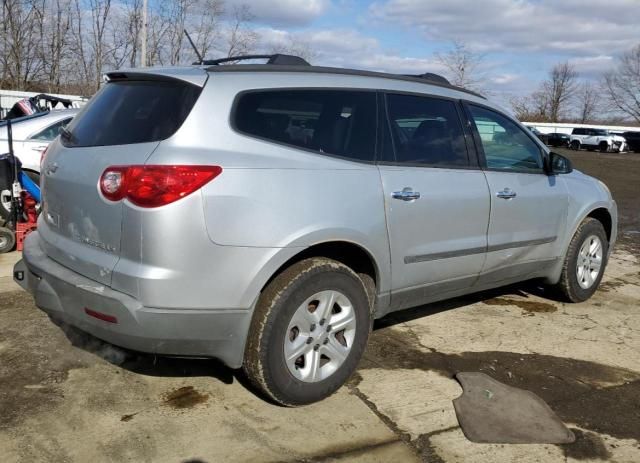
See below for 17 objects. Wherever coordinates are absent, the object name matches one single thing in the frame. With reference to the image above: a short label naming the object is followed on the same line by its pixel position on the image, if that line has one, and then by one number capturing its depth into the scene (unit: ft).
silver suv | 9.34
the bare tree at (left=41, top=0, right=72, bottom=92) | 99.14
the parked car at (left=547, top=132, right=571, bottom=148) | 156.93
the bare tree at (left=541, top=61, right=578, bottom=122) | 264.52
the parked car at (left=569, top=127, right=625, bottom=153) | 144.87
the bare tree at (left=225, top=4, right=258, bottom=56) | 99.87
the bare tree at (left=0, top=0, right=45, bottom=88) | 96.17
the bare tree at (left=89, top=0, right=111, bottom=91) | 95.55
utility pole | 73.87
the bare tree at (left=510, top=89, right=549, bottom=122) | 231.71
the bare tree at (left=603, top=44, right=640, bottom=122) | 259.60
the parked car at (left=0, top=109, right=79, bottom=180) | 26.11
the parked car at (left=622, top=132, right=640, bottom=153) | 147.64
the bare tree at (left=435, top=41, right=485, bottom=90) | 129.39
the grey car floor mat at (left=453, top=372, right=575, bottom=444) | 10.35
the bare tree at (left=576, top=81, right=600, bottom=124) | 276.21
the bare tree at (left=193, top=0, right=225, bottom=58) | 97.96
